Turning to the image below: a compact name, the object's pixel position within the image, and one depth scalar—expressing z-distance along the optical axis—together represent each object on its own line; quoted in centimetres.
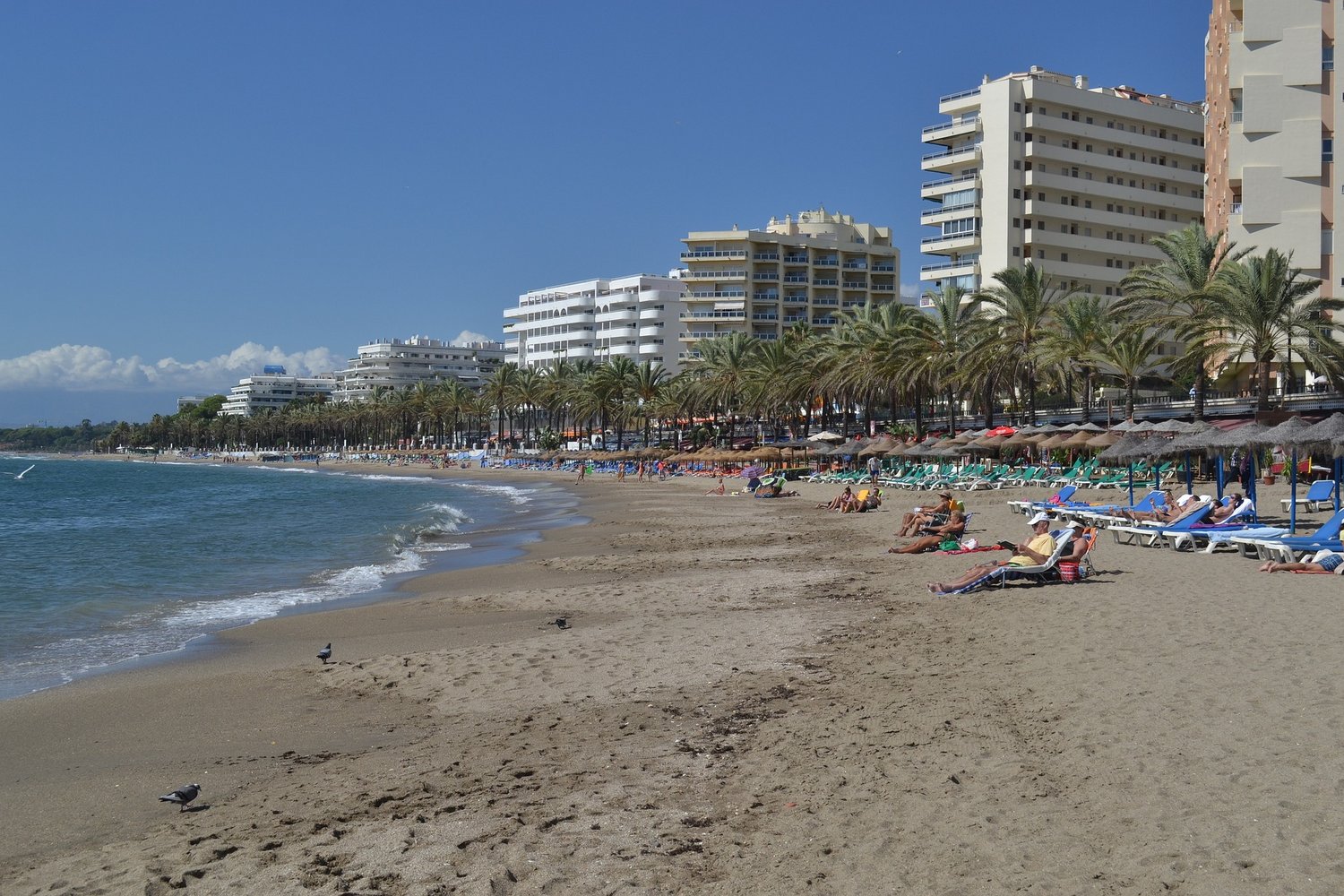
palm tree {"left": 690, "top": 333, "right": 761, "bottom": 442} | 6881
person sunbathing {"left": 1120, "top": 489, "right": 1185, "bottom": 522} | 1867
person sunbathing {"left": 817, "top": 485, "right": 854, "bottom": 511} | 3088
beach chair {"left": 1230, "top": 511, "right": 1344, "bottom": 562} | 1373
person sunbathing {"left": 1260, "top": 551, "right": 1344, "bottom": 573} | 1308
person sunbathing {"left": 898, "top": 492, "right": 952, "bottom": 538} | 1953
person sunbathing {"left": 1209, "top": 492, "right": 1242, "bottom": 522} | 1734
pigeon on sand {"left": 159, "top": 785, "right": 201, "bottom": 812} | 646
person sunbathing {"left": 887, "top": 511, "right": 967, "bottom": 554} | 1823
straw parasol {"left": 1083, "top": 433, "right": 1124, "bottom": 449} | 3181
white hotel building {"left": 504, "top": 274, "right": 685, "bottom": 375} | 11138
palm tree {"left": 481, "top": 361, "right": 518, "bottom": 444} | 10206
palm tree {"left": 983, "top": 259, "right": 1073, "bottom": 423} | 4259
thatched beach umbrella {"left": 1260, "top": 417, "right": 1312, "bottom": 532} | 1781
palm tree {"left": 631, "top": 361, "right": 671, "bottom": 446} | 8306
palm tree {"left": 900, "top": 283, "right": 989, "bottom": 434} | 4675
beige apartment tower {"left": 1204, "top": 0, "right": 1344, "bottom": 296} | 4881
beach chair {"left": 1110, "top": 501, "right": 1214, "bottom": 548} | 1673
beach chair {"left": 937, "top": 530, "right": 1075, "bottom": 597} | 1328
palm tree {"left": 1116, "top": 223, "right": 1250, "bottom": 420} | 3247
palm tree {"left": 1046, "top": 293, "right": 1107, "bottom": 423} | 4012
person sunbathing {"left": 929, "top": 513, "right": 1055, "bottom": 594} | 1331
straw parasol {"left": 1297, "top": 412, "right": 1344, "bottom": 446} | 1736
